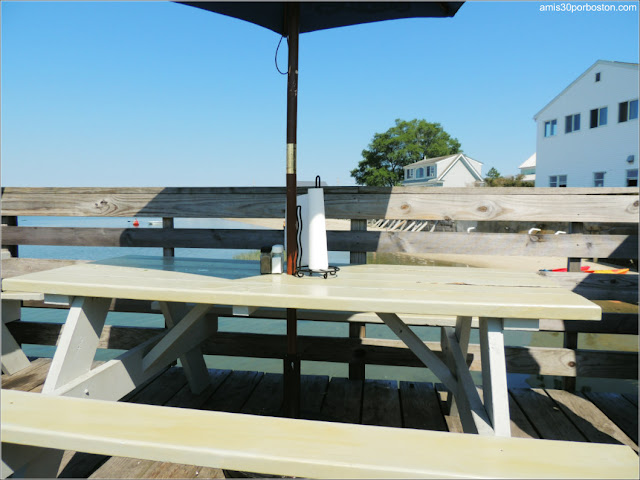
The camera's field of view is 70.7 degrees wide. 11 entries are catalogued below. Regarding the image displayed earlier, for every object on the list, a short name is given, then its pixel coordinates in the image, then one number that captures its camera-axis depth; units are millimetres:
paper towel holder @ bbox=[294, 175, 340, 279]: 2006
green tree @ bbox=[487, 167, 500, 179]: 46719
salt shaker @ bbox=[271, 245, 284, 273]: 2068
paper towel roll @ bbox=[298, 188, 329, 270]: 1953
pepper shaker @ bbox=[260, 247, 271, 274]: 2096
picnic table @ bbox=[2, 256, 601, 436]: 1478
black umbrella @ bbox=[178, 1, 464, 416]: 1997
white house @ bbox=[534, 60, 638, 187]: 17281
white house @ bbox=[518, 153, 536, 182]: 36131
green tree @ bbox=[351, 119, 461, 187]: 46531
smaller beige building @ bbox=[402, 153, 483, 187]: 37344
